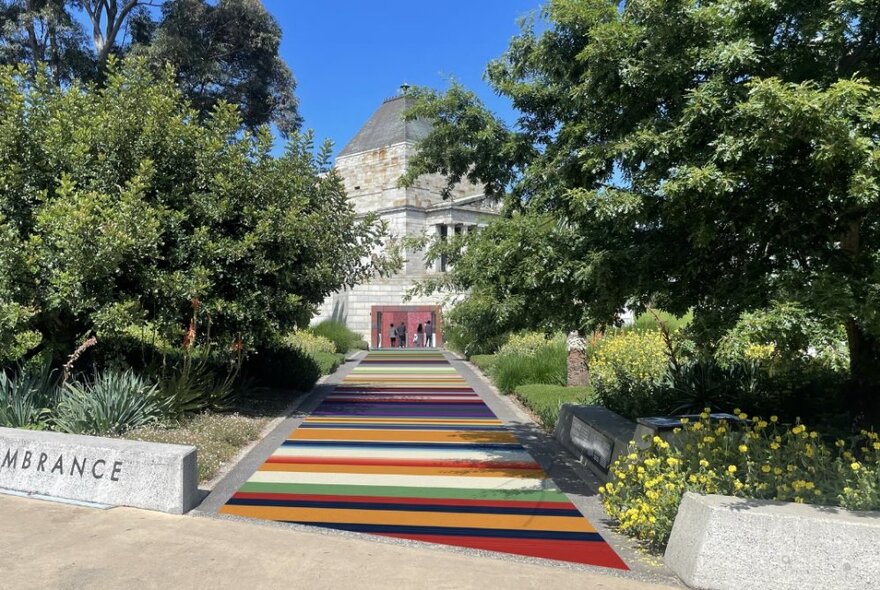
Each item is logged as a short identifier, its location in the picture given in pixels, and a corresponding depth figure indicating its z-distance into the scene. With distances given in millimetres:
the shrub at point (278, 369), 15375
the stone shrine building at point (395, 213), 41500
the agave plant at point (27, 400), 8531
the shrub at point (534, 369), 15336
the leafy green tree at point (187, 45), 23250
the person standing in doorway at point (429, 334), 39531
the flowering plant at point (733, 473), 4867
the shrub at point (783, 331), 4277
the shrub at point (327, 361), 19872
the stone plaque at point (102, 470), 6195
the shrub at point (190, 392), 9914
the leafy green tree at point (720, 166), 4273
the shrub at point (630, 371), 9039
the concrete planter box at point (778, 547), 4125
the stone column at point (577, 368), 14156
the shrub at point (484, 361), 20769
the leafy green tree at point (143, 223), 9352
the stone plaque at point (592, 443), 7438
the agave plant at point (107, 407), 8375
